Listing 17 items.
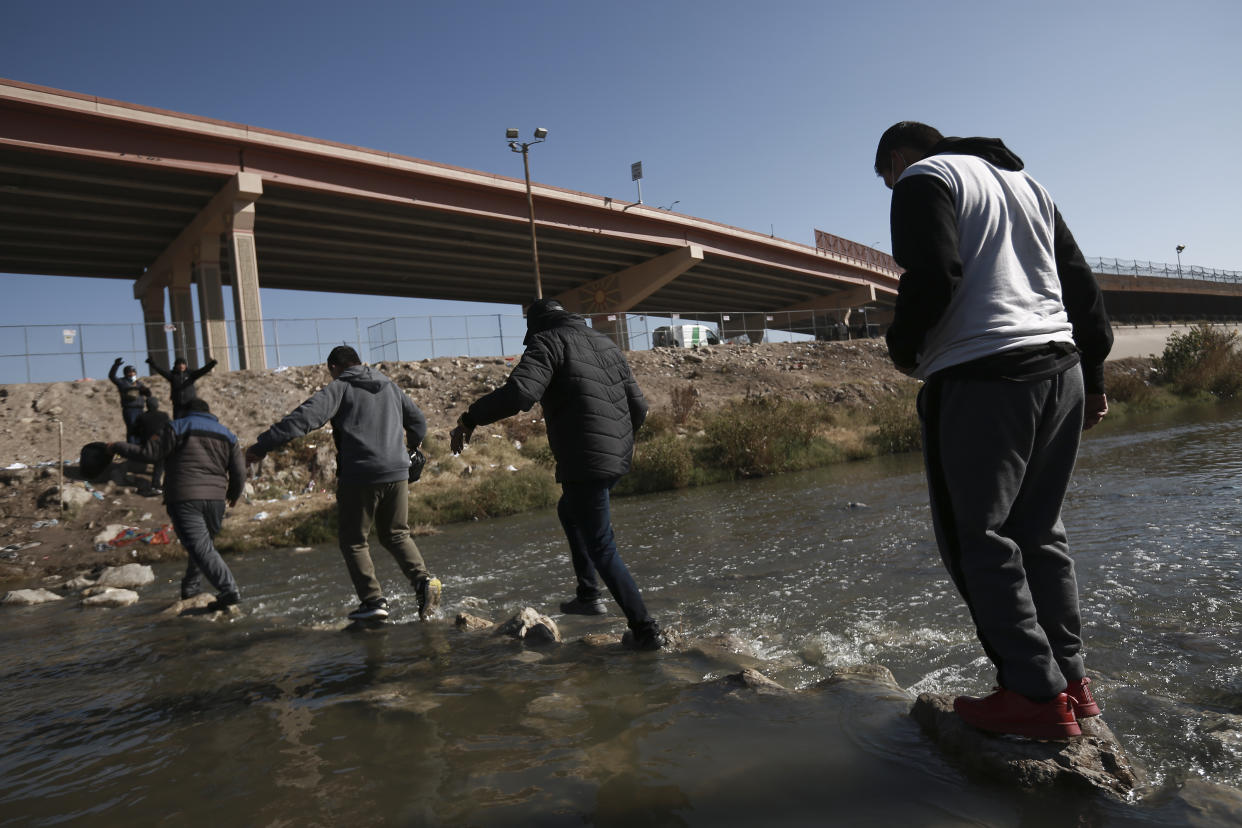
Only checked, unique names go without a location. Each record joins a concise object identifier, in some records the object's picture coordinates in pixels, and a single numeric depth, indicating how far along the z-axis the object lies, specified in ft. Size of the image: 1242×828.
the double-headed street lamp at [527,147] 95.81
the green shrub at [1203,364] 81.66
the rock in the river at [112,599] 23.93
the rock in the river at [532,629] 14.70
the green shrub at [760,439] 53.01
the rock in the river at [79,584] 28.76
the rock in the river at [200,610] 20.38
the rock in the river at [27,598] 26.04
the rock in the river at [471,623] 16.39
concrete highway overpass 72.90
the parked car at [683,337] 99.86
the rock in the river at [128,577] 28.66
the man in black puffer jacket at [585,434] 12.89
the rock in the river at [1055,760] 6.57
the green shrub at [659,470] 50.31
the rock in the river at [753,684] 9.98
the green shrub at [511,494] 45.06
